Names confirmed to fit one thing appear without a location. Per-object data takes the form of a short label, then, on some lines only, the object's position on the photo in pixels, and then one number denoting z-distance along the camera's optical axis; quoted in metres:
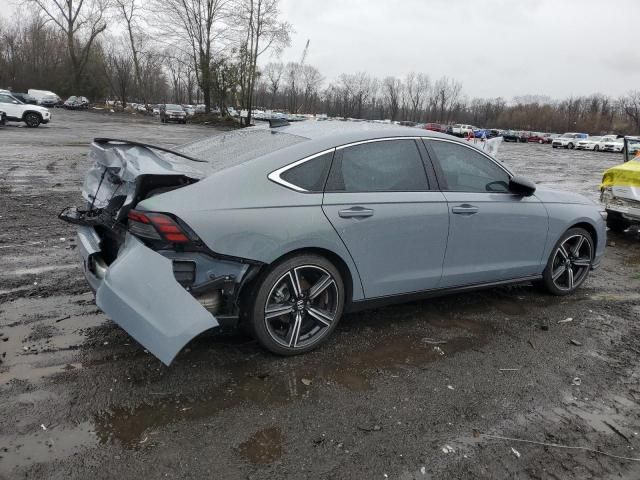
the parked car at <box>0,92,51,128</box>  25.34
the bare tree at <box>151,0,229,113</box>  44.00
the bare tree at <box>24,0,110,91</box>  63.45
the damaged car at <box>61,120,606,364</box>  2.94
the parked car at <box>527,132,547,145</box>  63.53
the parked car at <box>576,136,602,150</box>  49.59
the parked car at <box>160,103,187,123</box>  43.66
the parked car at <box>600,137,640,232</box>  7.40
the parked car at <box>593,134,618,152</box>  48.50
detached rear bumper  2.79
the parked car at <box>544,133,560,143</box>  63.28
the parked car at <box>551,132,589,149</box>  51.88
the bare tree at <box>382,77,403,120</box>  111.38
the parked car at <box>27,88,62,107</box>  58.42
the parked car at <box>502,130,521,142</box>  64.56
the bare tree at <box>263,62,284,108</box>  75.65
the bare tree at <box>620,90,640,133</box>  88.69
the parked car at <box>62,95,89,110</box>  60.38
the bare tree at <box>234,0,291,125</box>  41.56
